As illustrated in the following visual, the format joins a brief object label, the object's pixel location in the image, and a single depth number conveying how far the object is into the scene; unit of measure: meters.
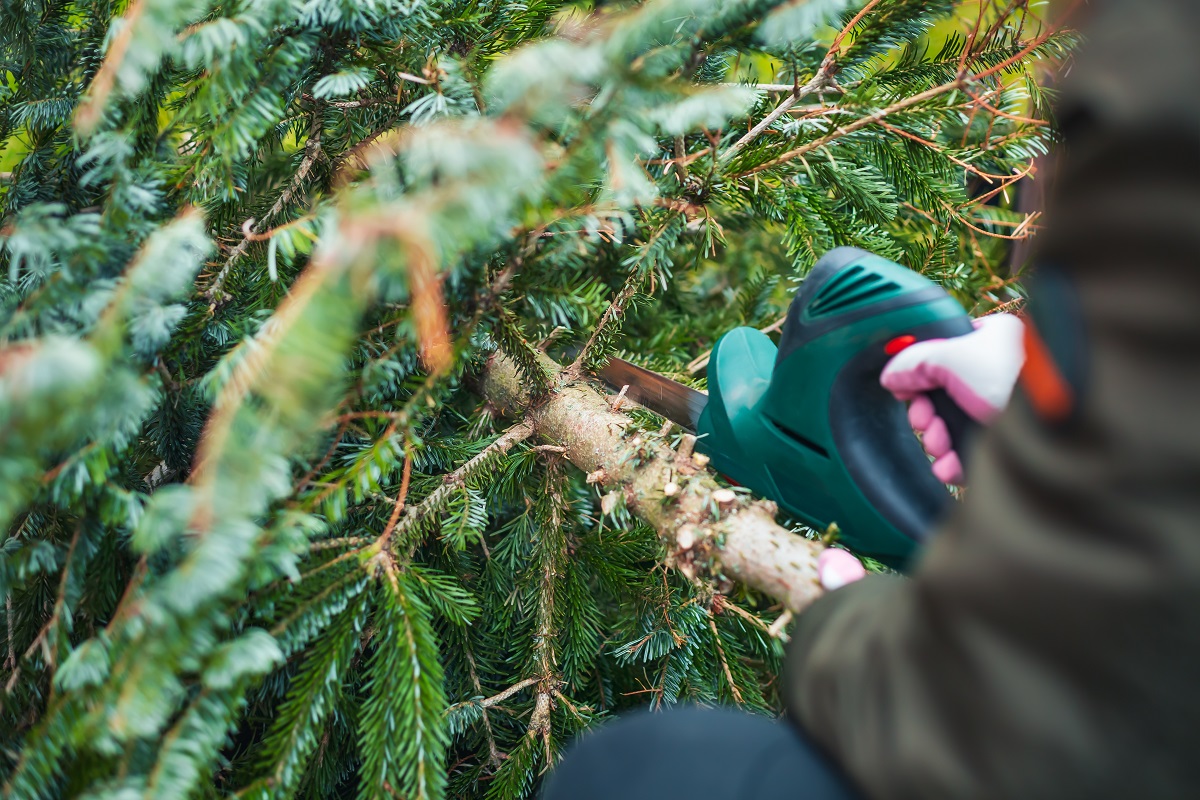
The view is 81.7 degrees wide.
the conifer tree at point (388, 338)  0.45
